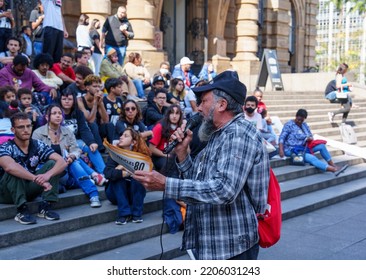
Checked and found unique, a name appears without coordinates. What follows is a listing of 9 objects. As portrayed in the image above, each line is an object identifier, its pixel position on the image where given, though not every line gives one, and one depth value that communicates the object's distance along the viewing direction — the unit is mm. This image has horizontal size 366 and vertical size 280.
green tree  67681
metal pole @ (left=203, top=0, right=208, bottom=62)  18453
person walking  14547
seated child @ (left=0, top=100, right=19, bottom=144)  6512
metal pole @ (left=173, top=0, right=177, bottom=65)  18966
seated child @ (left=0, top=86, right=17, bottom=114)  7156
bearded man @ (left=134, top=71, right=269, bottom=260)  2701
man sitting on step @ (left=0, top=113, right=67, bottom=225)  5562
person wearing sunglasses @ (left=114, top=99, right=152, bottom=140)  7180
